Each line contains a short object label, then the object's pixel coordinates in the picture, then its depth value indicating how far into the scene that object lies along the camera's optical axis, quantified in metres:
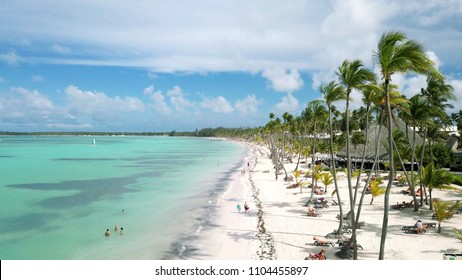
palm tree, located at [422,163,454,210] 20.72
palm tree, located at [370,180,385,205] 24.73
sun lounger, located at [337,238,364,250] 15.35
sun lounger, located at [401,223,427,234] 18.27
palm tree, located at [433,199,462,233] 17.80
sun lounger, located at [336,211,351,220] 21.35
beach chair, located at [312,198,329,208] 25.78
